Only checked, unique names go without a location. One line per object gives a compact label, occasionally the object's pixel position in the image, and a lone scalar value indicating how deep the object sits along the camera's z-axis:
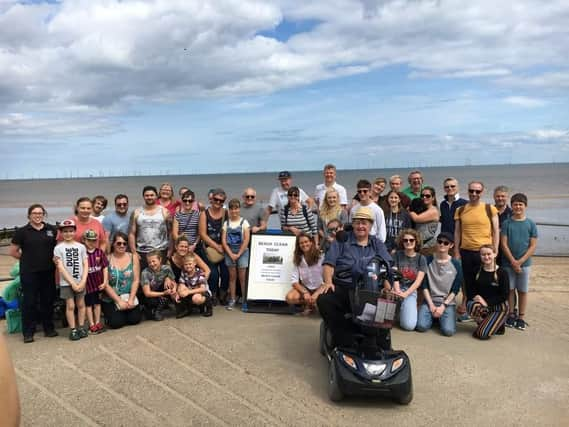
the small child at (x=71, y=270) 5.70
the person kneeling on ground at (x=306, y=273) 6.55
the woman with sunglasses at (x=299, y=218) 6.99
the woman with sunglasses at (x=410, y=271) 6.05
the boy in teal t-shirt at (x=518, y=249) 6.21
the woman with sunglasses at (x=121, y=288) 6.13
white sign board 7.04
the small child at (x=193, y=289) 6.51
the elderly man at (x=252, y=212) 7.35
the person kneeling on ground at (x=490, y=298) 5.76
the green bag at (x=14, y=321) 6.18
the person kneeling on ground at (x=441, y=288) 6.01
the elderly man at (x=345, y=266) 4.54
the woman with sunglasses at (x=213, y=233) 7.07
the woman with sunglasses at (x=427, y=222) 6.70
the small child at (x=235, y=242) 7.07
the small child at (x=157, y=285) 6.44
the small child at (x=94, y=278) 5.95
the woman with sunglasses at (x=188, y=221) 7.09
